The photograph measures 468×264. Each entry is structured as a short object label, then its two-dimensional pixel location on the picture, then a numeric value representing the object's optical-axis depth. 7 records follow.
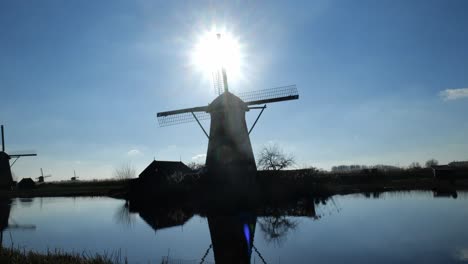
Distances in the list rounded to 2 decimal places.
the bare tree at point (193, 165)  66.93
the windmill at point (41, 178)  94.38
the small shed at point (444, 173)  40.03
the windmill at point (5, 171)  59.19
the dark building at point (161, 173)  36.12
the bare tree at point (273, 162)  37.47
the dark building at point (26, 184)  71.40
